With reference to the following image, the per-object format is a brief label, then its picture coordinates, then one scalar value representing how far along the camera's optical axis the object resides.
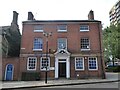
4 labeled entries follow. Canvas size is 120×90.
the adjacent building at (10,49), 13.62
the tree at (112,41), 19.40
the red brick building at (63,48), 13.43
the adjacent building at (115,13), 50.48
